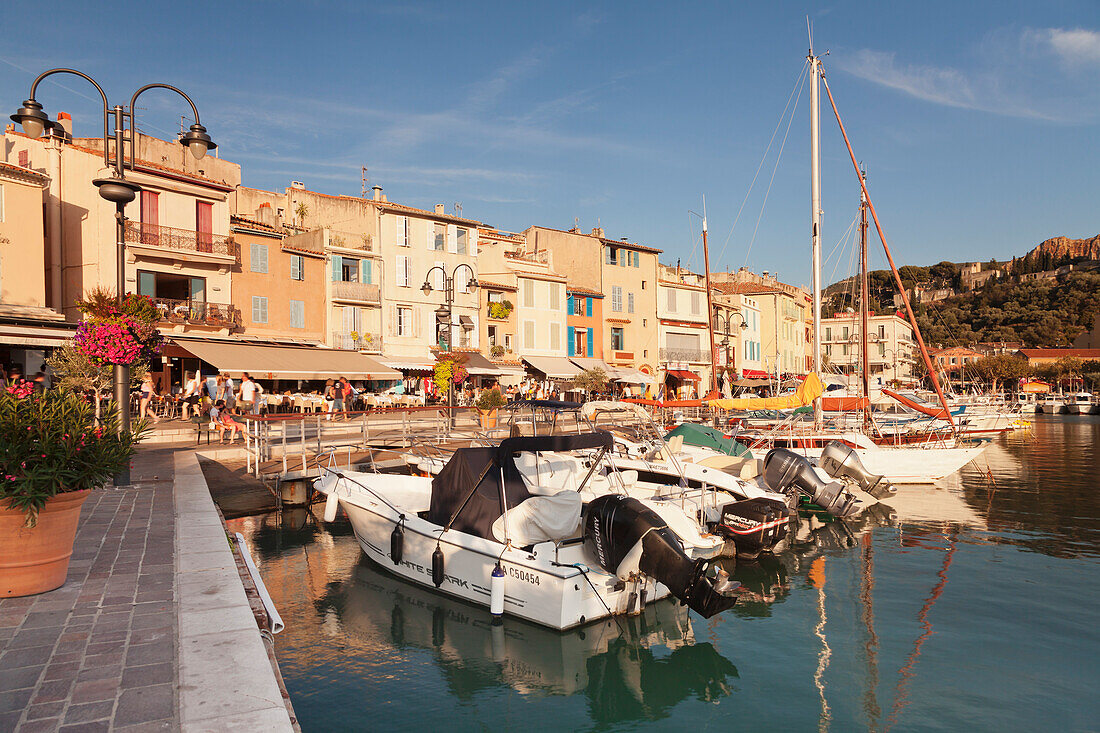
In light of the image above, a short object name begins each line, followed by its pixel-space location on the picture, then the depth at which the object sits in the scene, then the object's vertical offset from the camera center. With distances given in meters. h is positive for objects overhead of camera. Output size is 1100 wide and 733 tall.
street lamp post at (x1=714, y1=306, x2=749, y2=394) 54.50 +4.38
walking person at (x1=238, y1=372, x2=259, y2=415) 21.55 -0.40
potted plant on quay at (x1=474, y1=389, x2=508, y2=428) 24.62 -0.97
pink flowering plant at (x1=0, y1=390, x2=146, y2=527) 5.48 -0.52
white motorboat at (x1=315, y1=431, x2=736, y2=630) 9.17 -2.47
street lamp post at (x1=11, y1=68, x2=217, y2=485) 10.10 +3.81
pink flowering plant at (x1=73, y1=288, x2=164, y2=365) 11.30 +0.93
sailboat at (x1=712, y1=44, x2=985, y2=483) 22.77 -2.47
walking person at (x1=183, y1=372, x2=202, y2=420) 26.06 -0.33
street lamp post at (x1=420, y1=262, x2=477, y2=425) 38.41 +3.87
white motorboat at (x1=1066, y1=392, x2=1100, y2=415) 69.06 -3.64
